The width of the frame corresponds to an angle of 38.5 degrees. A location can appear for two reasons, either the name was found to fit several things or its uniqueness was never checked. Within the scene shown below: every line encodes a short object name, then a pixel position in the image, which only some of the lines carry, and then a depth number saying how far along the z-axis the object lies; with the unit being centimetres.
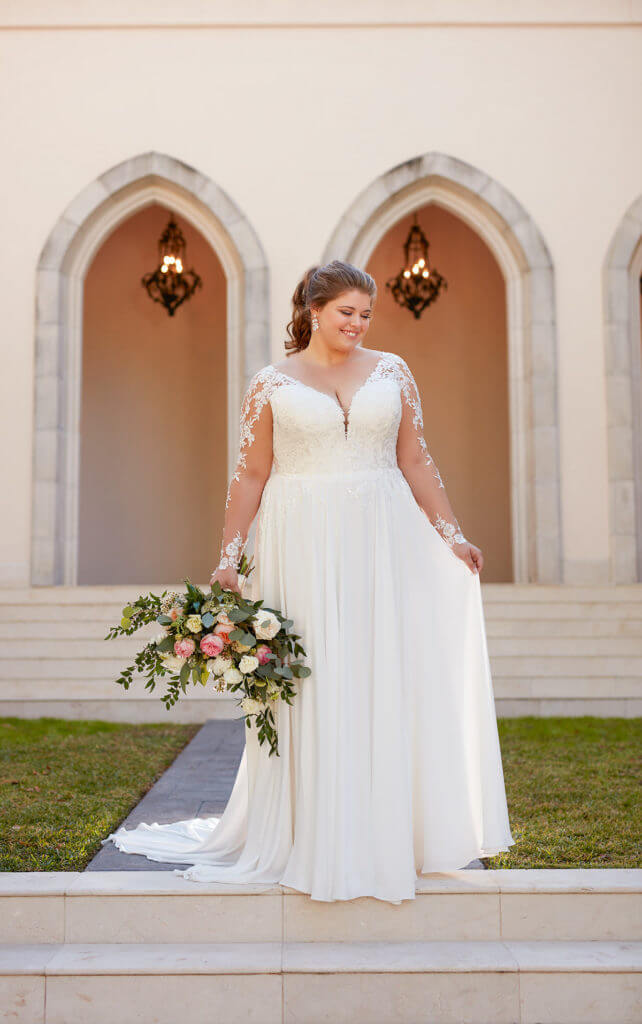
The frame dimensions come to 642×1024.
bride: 300
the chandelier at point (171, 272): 1127
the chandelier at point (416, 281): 1148
